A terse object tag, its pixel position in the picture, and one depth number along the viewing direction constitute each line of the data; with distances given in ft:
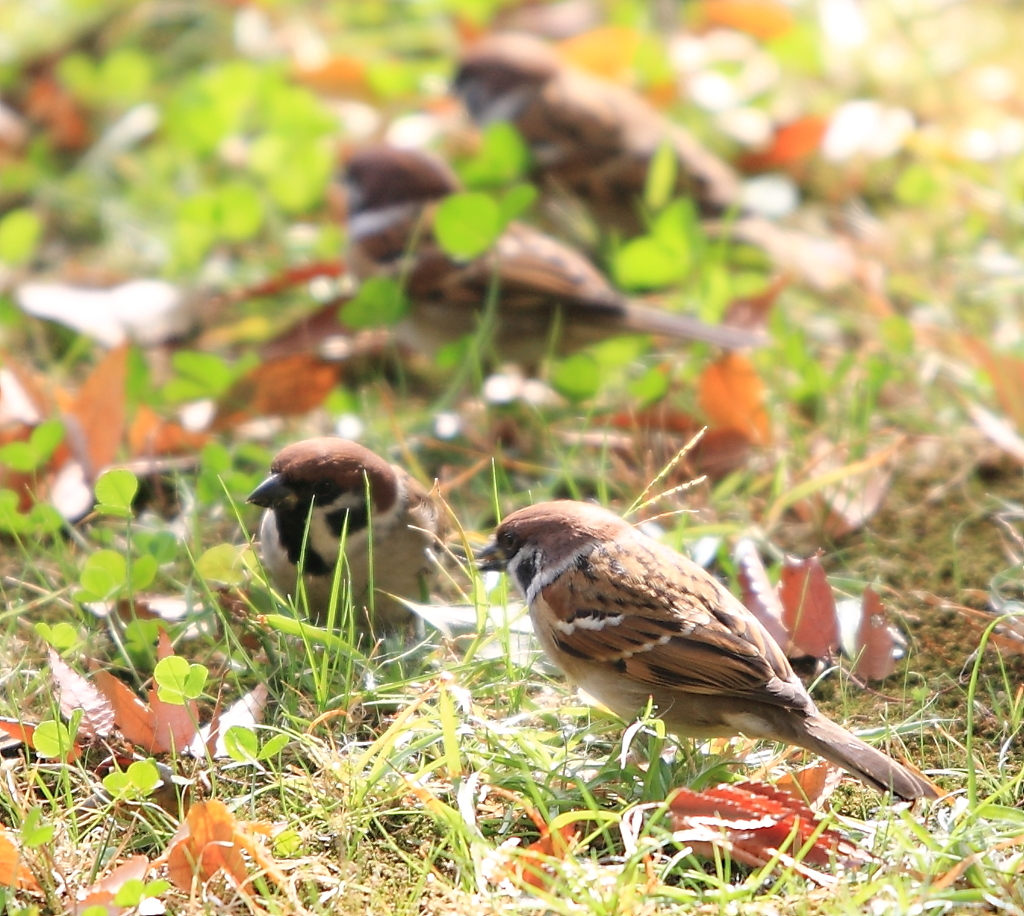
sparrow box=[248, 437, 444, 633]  19.75
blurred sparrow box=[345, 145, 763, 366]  29.32
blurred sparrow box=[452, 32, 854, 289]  33.53
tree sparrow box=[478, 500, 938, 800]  16.28
